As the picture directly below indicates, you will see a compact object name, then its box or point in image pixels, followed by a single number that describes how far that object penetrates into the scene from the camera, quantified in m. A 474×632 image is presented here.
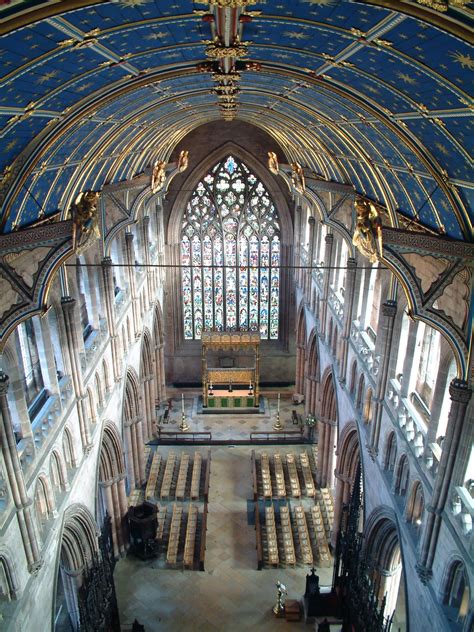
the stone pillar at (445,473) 13.15
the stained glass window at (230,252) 38.41
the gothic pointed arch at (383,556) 19.36
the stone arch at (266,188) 37.16
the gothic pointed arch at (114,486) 23.98
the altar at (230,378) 37.38
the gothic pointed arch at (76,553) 19.14
